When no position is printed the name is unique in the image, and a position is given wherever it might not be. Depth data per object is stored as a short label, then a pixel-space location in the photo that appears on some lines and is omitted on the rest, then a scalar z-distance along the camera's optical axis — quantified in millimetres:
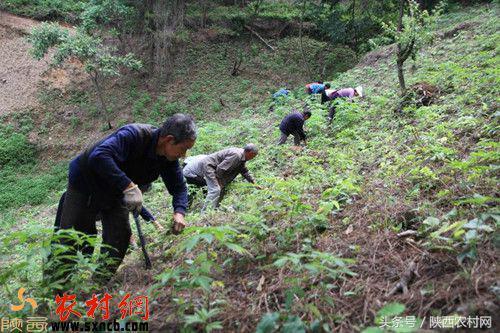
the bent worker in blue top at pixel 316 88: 12688
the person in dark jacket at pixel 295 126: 9242
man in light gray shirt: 6422
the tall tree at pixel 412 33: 8273
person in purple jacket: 10474
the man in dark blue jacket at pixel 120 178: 3273
